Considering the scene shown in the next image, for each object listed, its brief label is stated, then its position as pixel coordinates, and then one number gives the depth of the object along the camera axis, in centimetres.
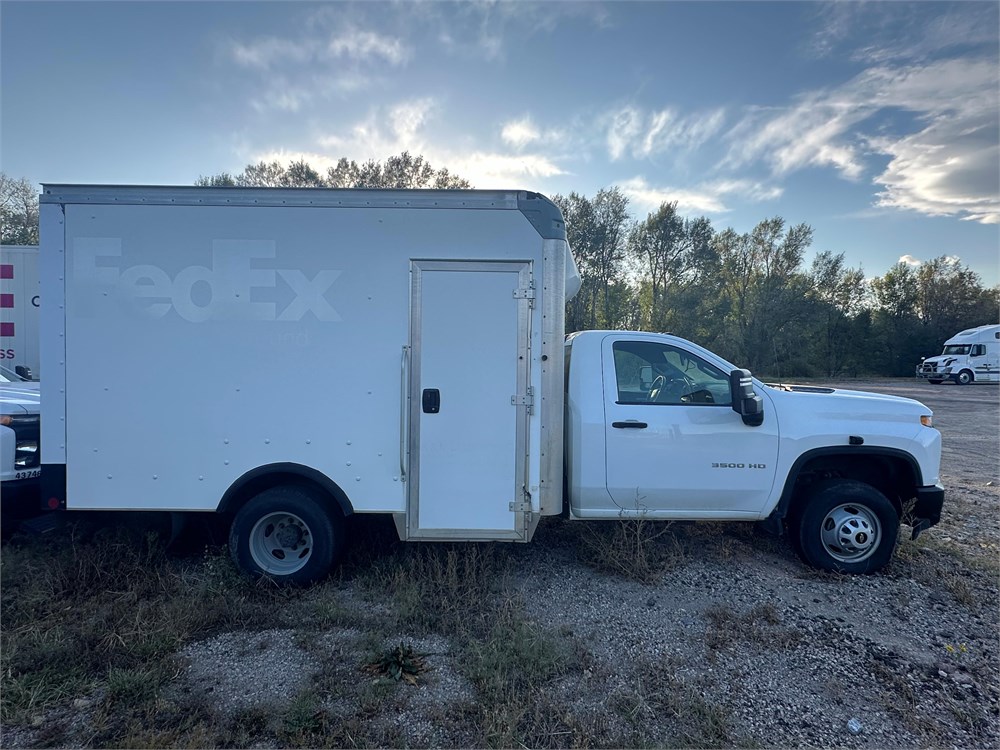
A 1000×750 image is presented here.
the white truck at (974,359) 2658
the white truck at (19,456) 422
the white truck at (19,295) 832
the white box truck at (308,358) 387
